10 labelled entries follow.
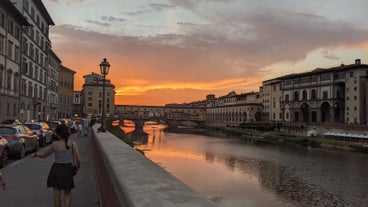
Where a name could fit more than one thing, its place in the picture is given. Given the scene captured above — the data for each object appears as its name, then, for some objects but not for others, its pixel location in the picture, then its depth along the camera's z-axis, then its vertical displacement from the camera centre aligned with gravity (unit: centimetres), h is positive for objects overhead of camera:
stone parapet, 354 -83
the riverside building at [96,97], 15212 +670
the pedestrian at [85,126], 3746 -129
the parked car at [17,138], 1705 -123
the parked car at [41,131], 2419 -120
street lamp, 2160 +268
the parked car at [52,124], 3131 -96
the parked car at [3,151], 1458 -157
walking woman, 651 -93
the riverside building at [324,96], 7575 +515
